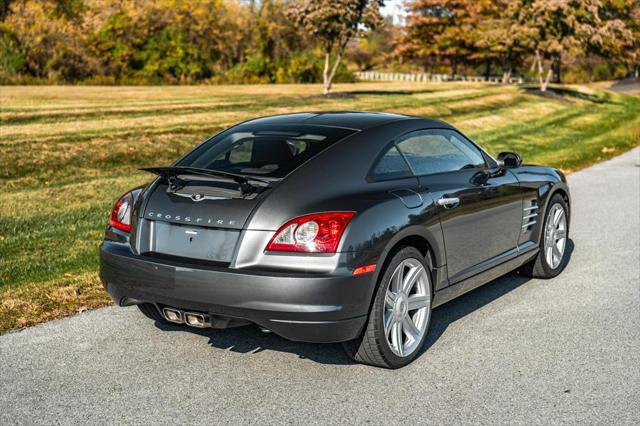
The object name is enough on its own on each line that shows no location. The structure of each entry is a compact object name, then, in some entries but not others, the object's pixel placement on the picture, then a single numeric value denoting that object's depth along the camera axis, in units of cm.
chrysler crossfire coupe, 439
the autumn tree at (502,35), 3719
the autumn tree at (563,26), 3547
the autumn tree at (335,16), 3073
